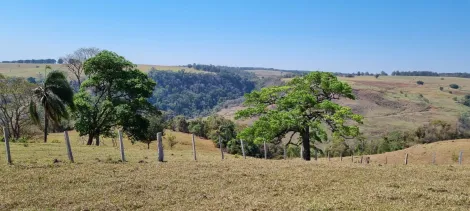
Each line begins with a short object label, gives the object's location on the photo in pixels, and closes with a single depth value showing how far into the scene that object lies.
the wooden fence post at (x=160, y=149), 21.17
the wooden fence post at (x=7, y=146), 19.23
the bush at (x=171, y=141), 64.25
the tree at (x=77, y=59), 56.88
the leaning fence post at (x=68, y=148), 20.40
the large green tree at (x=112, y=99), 38.78
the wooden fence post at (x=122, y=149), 21.23
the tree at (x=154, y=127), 58.97
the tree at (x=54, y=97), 38.75
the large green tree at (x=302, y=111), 27.64
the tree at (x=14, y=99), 46.80
